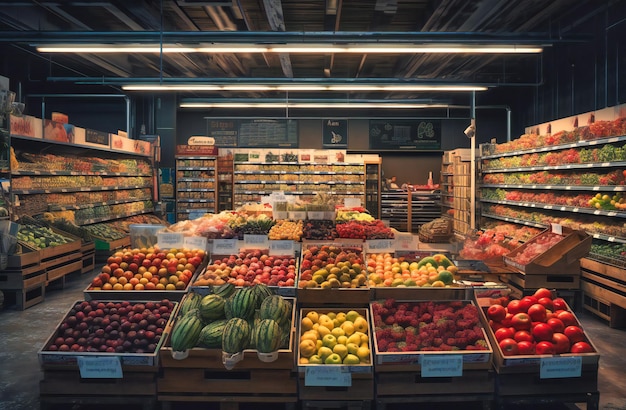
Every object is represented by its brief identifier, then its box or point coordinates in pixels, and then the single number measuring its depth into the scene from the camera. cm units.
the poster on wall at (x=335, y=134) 1541
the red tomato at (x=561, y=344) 313
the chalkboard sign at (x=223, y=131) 1548
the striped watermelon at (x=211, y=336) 309
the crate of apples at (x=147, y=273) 393
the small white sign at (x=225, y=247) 469
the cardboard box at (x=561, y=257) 569
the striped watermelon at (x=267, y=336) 301
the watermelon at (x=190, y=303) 347
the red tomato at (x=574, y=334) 321
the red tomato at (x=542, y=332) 320
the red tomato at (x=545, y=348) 311
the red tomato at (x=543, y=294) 367
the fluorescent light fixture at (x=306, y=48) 680
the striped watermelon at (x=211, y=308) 334
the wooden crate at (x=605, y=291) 535
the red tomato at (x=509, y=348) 309
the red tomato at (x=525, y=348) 309
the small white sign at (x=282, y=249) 464
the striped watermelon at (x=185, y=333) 304
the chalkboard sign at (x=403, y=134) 1536
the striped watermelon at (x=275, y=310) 328
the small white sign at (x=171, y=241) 483
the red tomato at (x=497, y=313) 337
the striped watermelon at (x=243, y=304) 332
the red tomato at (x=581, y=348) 313
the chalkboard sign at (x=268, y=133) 1540
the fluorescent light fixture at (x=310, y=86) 906
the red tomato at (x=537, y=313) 334
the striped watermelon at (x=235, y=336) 299
